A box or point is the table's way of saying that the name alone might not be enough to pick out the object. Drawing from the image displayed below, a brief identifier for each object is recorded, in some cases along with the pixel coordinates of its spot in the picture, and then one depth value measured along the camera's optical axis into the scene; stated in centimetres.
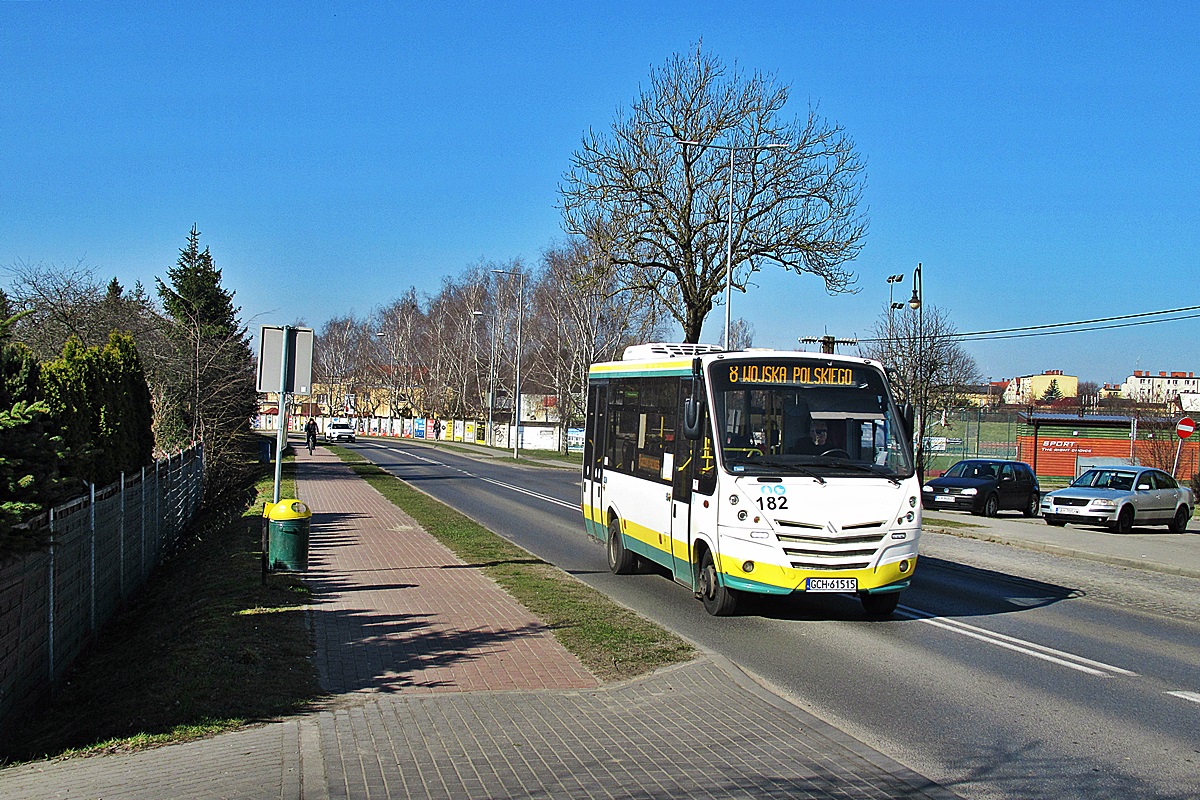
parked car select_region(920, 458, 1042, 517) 2969
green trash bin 1178
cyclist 5334
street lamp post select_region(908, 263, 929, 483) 3359
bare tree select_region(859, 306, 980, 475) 3906
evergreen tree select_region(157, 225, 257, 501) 2355
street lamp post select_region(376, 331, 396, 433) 10381
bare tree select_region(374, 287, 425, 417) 10200
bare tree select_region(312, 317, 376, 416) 11419
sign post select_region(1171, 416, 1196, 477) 3145
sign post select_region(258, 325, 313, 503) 1166
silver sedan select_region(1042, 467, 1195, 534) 2568
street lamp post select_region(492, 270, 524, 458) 5966
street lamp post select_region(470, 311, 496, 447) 6800
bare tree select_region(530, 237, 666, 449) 6028
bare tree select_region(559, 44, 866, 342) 3391
